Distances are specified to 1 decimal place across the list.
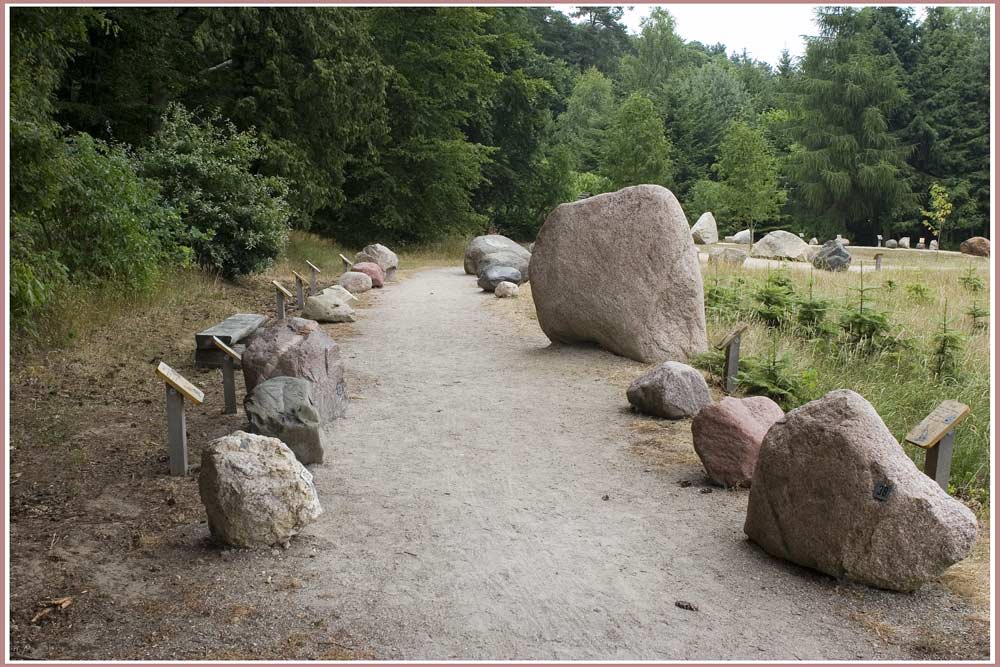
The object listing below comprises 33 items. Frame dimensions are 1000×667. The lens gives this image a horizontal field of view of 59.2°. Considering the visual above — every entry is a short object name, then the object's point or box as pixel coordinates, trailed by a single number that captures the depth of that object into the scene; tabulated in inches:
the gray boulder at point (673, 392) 314.8
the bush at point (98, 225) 464.4
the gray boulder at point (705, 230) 1509.6
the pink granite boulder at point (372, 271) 768.1
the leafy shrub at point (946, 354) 401.6
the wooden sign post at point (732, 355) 357.4
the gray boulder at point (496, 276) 718.5
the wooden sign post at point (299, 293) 603.2
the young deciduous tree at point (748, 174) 1298.0
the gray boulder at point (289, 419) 257.8
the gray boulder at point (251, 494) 200.4
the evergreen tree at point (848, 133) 1567.4
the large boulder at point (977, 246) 1208.2
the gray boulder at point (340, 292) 595.7
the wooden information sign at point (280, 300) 513.8
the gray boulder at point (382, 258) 845.2
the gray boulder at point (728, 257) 919.3
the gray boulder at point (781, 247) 1163.3
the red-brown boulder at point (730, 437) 244.2
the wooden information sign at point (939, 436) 205.6
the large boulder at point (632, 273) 400.8
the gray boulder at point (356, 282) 722.8
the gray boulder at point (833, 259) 938.7
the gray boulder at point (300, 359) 301.9
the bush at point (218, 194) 639.1
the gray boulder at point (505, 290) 682.2
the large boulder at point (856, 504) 178.4
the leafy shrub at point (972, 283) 727.1
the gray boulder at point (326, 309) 548.4
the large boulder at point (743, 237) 1565.0
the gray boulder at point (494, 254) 788.2
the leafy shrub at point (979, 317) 511.2
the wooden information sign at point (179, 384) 242.5
